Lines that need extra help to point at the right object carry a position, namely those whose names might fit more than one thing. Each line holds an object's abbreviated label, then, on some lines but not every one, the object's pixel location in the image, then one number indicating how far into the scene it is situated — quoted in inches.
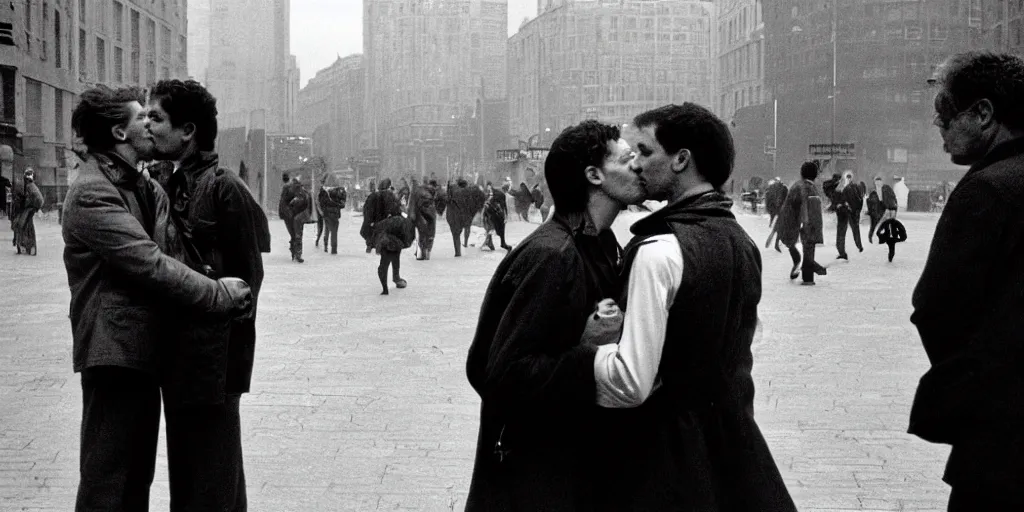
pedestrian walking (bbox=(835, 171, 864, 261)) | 812.6
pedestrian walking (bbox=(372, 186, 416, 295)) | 611.4
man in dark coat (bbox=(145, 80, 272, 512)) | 147.4
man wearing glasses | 106.7
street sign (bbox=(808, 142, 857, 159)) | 1648.6
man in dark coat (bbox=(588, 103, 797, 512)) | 105.5
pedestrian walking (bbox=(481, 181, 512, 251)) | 955.3
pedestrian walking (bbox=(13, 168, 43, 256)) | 866.5
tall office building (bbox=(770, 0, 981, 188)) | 2792.8
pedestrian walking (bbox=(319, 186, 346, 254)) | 948.5
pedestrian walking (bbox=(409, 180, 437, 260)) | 879.7
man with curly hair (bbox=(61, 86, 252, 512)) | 140.9
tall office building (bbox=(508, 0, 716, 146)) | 5241.1
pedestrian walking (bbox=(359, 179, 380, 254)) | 680.4
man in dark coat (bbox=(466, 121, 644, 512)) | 108.2
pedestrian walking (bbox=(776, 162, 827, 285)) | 633.0
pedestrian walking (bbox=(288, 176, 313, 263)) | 858.1
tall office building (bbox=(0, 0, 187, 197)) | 1440.7
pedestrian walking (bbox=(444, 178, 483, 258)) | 951.0
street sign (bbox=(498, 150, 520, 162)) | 2198.0
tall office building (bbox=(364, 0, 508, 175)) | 6437.0
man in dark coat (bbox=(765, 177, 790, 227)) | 1151.0
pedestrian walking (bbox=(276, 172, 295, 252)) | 870.4
